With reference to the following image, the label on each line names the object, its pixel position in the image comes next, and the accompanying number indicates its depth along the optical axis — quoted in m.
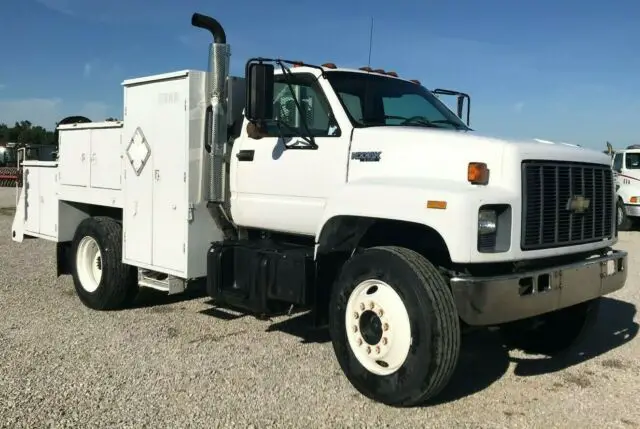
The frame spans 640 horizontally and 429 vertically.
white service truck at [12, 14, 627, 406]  4.27
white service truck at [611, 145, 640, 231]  17.66
